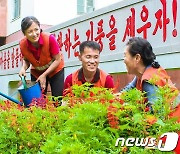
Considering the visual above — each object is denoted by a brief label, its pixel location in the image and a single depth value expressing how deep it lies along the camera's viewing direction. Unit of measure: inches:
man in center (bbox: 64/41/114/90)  137.0
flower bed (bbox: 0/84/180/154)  65.2
